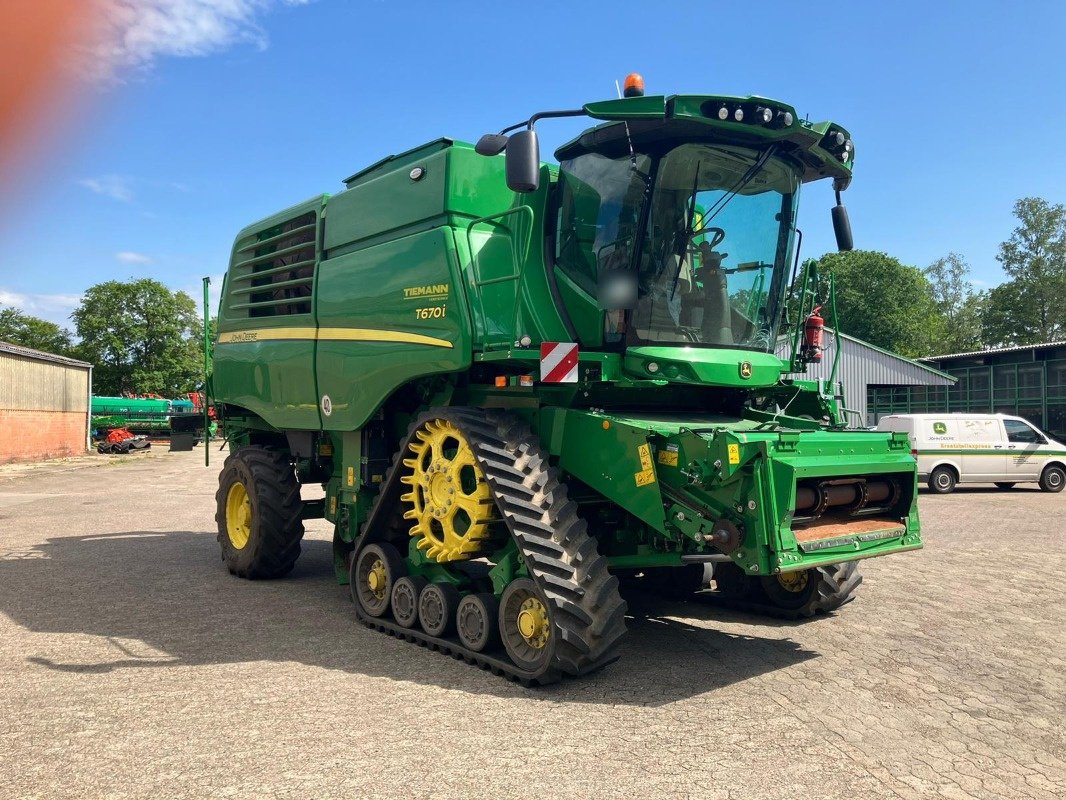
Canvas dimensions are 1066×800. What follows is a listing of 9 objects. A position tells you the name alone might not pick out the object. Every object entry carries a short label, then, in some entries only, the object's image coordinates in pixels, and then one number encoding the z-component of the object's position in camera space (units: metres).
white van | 18.36
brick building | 30.22
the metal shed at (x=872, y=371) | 30.61
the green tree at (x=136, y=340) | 60.38
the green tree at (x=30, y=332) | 68.94
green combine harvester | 4.90
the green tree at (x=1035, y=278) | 55.38
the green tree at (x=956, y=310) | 66.31
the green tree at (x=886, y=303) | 60.28
